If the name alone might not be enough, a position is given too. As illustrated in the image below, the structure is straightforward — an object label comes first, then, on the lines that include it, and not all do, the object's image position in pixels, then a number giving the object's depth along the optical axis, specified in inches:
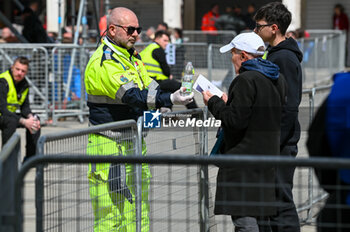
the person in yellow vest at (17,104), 758.5
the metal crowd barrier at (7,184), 249.9
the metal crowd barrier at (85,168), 327.9
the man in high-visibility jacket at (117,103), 377.7
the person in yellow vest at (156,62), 895.7
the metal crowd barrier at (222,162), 250.1
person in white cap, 384.2
